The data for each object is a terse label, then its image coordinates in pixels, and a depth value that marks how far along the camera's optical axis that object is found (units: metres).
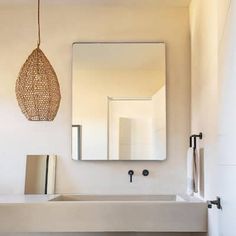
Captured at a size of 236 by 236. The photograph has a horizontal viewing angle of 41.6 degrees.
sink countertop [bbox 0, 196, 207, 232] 2.10
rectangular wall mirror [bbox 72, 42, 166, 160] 2.71
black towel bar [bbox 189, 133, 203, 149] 2.27
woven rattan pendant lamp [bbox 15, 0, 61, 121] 2.18
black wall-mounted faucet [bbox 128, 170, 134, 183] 2.72
